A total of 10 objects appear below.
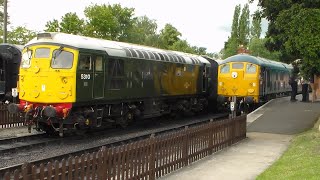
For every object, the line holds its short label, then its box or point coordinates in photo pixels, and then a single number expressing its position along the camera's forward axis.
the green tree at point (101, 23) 46.94
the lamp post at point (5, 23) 24.75
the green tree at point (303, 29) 14.30
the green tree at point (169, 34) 89.25
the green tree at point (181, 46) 82.28
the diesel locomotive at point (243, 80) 24.30
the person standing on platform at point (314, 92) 28.34
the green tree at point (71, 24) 42.66
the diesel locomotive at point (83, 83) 13.95
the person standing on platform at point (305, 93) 29.07
